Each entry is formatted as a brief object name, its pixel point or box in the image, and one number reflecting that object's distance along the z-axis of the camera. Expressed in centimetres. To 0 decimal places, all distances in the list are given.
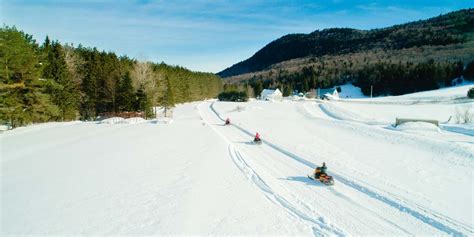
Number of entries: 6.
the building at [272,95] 10910
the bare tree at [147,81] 4816
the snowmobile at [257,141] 2286
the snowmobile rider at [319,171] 1302
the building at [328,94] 11136
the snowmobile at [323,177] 1259
